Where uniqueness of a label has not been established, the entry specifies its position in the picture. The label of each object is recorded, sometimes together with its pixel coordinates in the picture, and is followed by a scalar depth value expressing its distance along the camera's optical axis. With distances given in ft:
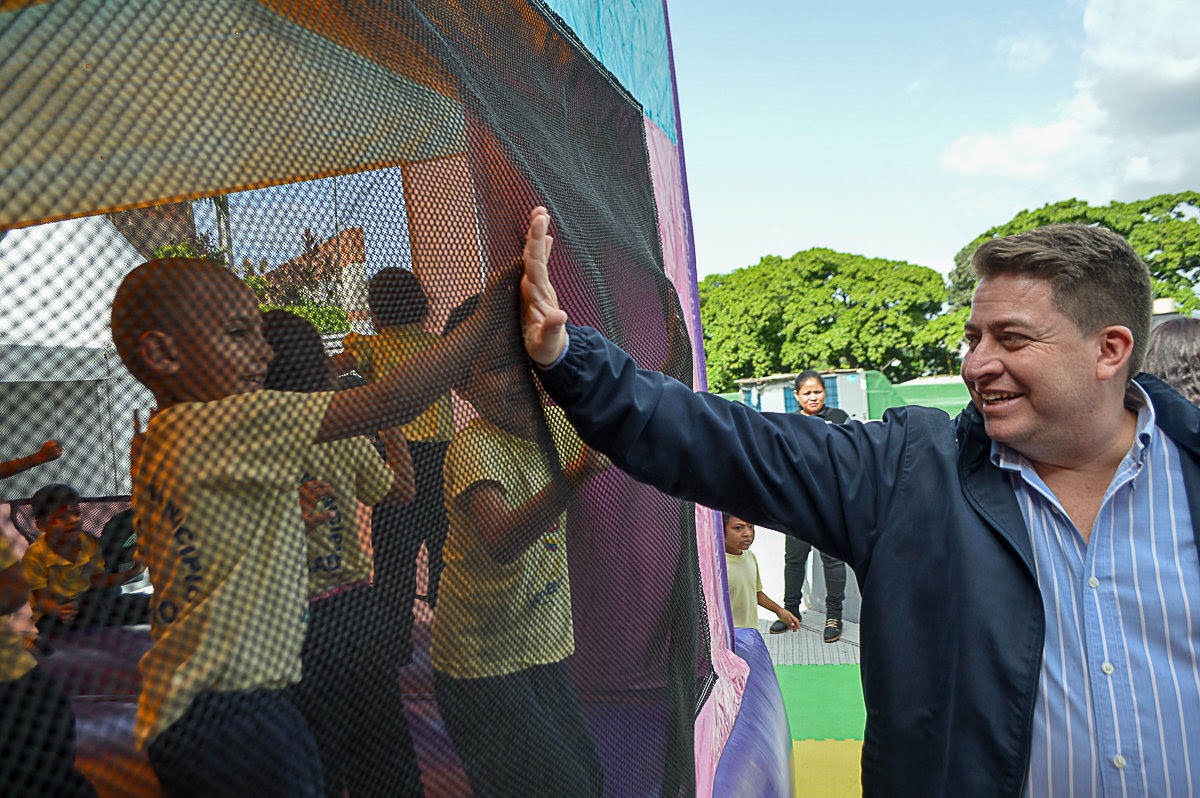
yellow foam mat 13.23
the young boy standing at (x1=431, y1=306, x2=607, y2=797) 3.86
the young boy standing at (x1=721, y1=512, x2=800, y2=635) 15.53
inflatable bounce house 2.39
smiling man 4.70
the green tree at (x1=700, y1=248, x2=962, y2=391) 128.77
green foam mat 16.22
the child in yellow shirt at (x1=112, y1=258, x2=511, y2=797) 2.63
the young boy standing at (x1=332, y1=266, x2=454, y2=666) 3.34
